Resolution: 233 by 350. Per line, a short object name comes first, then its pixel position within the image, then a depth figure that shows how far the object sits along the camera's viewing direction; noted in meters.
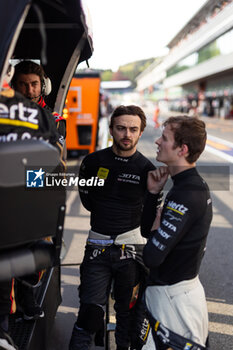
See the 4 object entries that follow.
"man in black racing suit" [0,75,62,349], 1.57
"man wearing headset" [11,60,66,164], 2.44
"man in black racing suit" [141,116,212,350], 1.84
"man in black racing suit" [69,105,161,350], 2.48
